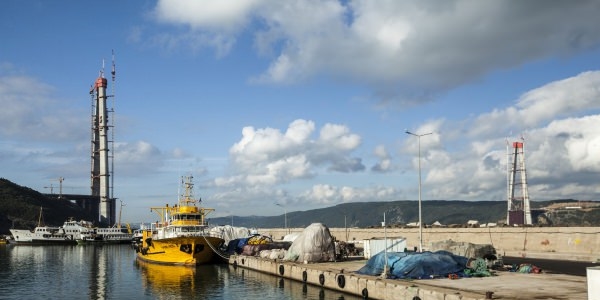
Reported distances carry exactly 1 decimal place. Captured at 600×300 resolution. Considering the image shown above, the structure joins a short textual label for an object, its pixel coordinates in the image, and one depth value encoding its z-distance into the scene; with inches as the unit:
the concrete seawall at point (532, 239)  2162.9
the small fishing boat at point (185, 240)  2596.0
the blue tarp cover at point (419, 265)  1477.6
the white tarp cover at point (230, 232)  3767.2
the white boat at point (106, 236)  5979.3
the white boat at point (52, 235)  5905.5
